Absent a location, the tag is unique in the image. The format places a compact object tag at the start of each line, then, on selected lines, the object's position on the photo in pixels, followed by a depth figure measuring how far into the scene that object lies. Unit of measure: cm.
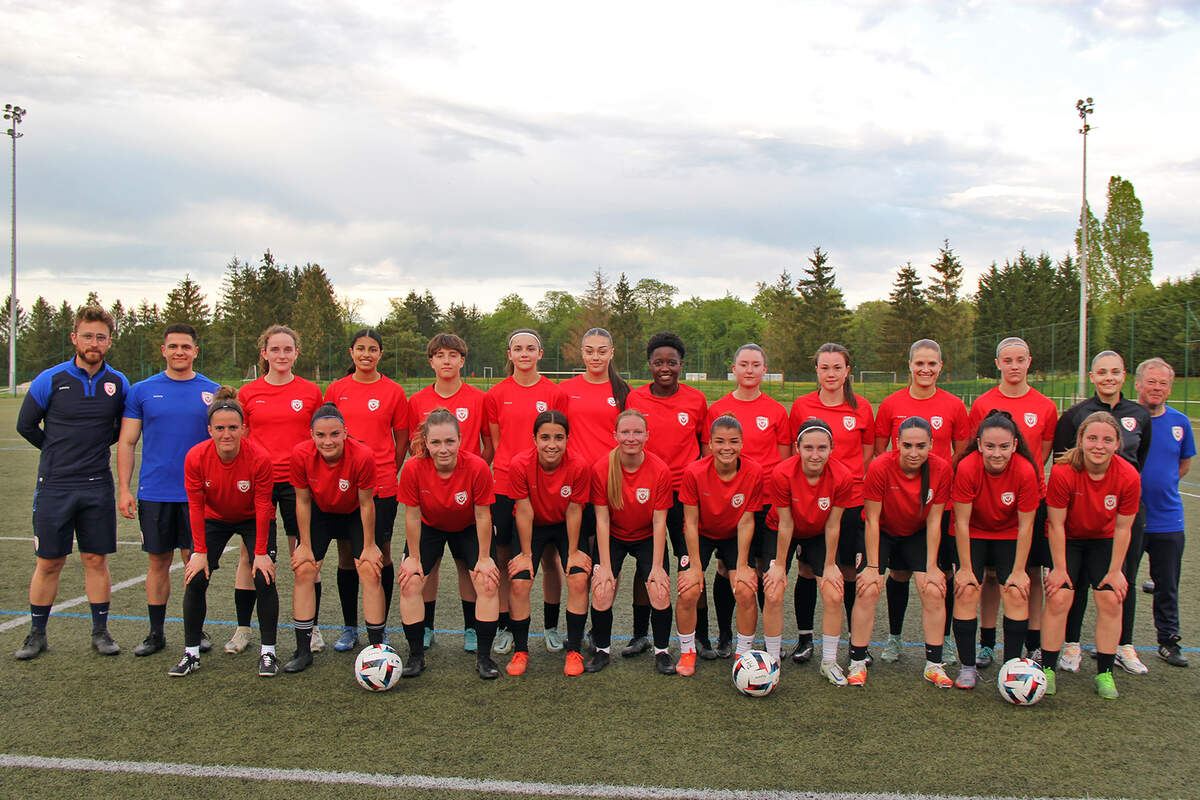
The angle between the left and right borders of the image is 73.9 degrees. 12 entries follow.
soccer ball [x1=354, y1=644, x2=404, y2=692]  412
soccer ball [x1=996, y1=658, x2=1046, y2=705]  395
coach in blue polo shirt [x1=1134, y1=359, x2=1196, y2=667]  468
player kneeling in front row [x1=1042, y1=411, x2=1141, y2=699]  419
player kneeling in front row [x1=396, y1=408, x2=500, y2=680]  443
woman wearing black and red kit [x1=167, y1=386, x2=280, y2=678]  441
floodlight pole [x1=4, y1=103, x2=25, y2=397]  3600
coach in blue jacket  475
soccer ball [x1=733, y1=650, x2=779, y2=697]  406
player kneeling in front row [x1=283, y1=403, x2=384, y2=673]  446
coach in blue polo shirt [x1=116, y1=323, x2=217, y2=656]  479
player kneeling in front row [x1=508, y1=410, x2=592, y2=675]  455
